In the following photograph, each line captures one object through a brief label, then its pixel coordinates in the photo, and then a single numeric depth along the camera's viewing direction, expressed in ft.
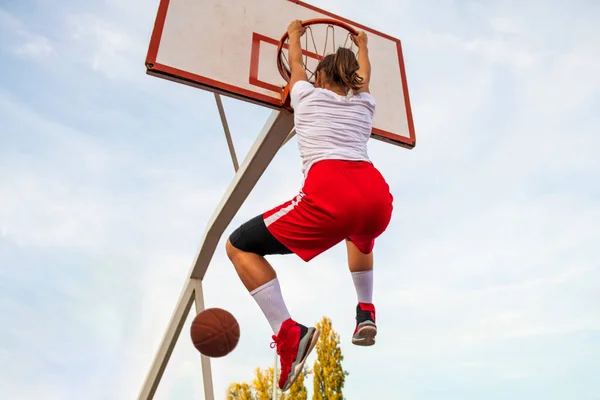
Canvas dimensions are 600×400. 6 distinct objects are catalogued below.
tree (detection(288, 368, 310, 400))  58.80
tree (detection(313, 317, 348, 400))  59.21
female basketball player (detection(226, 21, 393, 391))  8.14
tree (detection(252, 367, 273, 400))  59.57
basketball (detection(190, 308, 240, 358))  8.22
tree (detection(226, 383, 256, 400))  62.44
